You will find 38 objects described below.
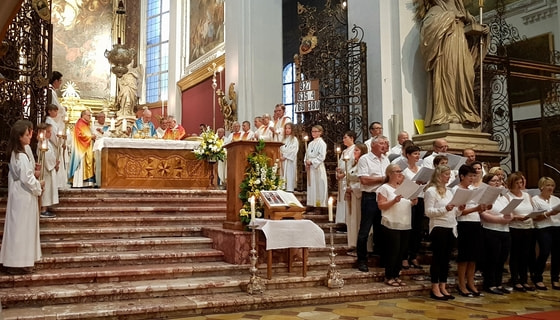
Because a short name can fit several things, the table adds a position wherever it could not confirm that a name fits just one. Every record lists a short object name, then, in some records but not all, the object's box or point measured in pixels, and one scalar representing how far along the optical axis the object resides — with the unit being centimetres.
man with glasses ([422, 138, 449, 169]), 747
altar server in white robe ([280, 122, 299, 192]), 1029
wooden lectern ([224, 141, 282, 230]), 693
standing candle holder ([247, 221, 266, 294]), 587
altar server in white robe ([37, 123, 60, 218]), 747
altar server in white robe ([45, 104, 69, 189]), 781
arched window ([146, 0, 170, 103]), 2045
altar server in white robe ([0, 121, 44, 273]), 568
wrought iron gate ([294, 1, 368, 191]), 1062
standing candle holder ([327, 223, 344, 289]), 629
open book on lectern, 651
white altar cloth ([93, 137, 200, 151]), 1015
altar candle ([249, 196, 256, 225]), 613
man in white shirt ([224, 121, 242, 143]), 1168
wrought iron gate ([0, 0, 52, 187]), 812
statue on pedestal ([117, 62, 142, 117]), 1325
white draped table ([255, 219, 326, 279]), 618
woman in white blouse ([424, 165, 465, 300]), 626
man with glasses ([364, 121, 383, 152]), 813
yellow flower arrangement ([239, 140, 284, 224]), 679
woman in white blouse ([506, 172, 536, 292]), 708
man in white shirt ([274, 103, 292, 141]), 1052
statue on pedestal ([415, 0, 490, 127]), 972
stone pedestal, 945
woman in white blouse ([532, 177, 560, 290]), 718
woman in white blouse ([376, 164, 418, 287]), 646
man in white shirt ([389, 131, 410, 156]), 856
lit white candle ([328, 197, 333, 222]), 616
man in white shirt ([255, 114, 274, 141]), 1075
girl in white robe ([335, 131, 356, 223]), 830
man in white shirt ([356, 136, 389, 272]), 693
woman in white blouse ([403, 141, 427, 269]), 697
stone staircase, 525
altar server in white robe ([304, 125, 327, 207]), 942
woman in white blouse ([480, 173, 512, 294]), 674
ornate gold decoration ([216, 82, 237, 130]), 1411
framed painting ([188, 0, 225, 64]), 1638
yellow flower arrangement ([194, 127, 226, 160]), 1044
